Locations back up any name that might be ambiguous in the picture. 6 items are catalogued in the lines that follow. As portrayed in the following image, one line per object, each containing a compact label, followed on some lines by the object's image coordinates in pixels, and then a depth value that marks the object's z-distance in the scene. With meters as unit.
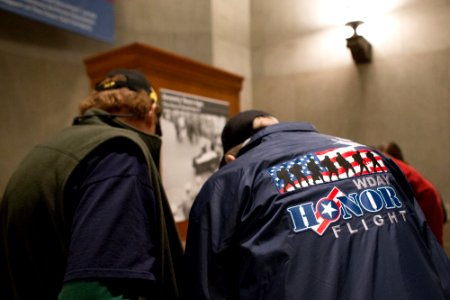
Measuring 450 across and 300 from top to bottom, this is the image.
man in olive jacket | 0.85
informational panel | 2.28
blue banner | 2.69
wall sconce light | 3.22
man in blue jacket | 0.93
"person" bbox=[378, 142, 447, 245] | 2.23
